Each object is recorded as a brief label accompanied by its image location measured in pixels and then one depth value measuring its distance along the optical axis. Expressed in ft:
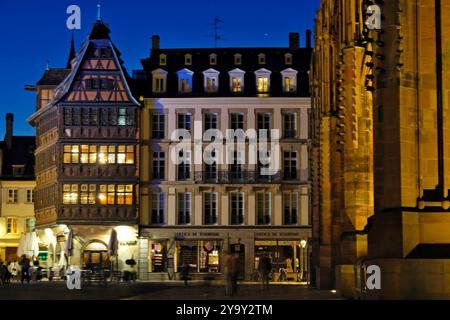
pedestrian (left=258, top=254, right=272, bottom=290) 147.20
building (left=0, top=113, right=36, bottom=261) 293.84
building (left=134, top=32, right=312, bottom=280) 245.45
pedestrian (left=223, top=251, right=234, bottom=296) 118.42
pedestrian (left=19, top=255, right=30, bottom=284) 197.16
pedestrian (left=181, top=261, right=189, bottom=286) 190.79
